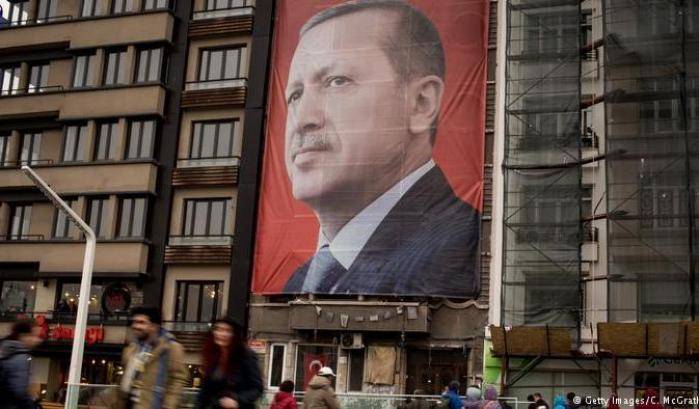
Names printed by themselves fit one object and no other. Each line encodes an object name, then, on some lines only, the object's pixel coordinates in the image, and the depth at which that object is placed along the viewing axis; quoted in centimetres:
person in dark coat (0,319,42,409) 949
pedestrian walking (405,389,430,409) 2289
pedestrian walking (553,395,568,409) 2438
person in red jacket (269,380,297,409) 1488
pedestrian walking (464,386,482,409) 1678
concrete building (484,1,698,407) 2927
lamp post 2625
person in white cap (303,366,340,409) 1273
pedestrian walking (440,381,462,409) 1694
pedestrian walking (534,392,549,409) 2136
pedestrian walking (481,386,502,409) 1606
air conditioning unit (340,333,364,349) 3275
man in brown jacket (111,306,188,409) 885
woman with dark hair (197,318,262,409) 867
